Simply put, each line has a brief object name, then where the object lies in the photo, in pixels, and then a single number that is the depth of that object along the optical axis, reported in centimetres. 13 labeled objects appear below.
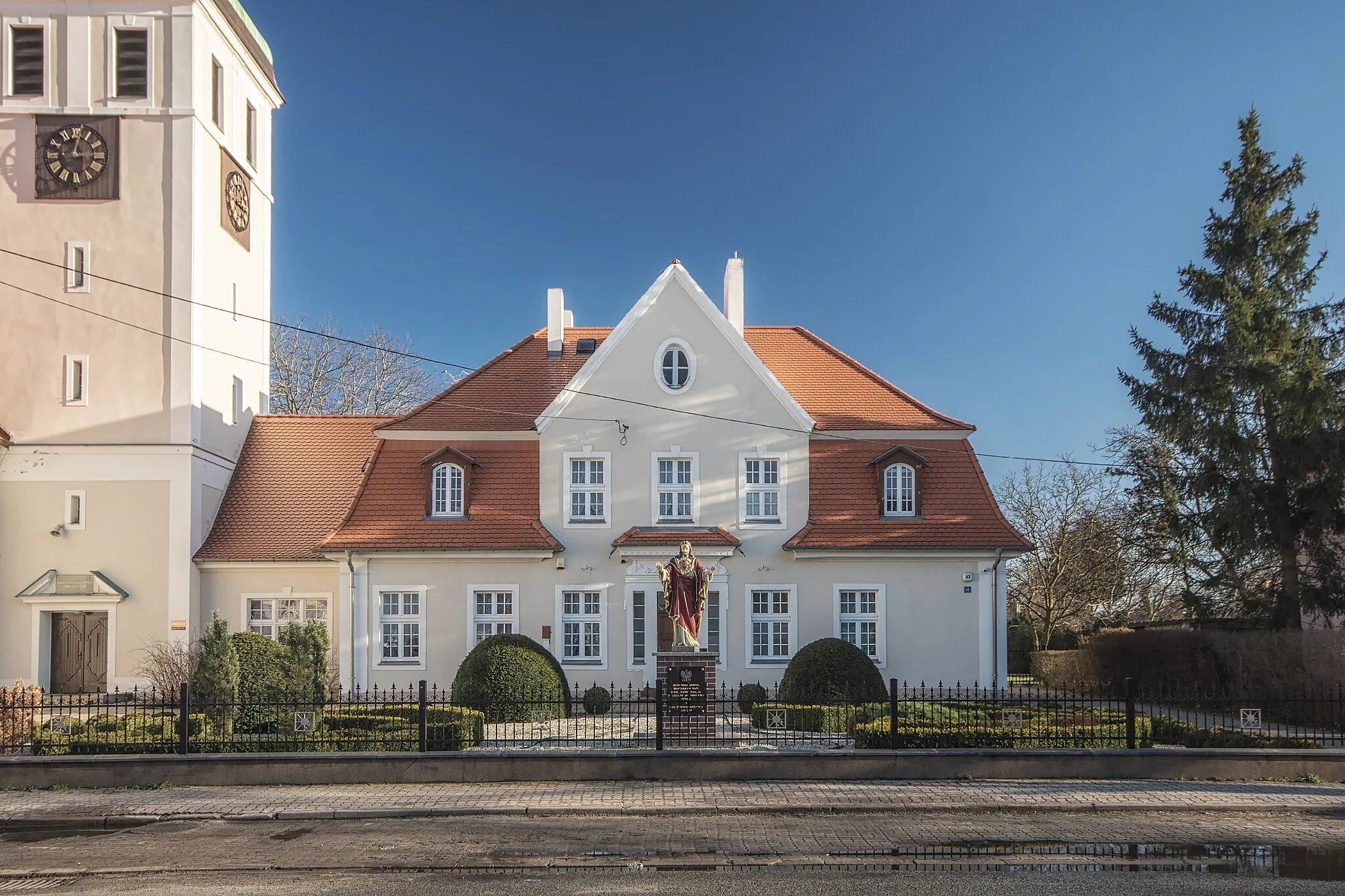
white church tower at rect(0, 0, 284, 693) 2759
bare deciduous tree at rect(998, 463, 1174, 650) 3825
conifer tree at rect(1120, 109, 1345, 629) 2441
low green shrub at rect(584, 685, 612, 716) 2267
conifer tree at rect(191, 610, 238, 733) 1767
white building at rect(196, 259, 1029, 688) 2552
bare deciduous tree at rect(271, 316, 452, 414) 4422
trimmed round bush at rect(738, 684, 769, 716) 2311
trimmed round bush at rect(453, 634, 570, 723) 2056
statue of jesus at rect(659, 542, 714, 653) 1866
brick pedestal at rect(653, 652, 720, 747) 1708
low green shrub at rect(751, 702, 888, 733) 1792
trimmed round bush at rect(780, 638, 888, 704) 2191
